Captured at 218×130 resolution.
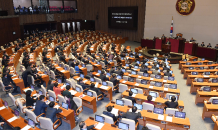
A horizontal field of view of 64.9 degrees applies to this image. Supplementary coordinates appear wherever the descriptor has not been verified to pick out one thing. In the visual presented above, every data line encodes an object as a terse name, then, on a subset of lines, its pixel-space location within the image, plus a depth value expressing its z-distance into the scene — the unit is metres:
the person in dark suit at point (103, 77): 10.73
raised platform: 17.36
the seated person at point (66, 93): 8.02
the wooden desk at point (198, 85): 9.87
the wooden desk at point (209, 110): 7.38
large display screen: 26.48
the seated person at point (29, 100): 7.71
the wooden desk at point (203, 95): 8.65
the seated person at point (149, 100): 7.77
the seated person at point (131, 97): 8.23
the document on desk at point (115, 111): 7.05
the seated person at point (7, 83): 10.14
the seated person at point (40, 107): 7.05
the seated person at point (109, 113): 6.63
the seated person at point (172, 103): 7.44
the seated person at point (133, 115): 6.49
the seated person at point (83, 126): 5.66
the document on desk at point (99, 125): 6.12
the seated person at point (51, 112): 6.66
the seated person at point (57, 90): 8.91
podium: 19.52
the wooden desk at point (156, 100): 7.70
